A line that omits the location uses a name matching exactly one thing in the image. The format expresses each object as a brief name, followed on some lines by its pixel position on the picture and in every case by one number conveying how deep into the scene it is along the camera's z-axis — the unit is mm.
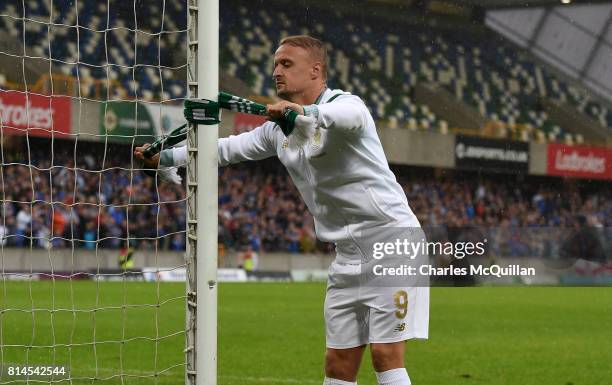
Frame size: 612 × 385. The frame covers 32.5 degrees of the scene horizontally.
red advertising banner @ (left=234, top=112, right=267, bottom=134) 27453
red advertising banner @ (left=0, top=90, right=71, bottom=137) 22406
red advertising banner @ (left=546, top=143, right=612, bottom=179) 34844
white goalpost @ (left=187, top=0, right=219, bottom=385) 4227
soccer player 4082
